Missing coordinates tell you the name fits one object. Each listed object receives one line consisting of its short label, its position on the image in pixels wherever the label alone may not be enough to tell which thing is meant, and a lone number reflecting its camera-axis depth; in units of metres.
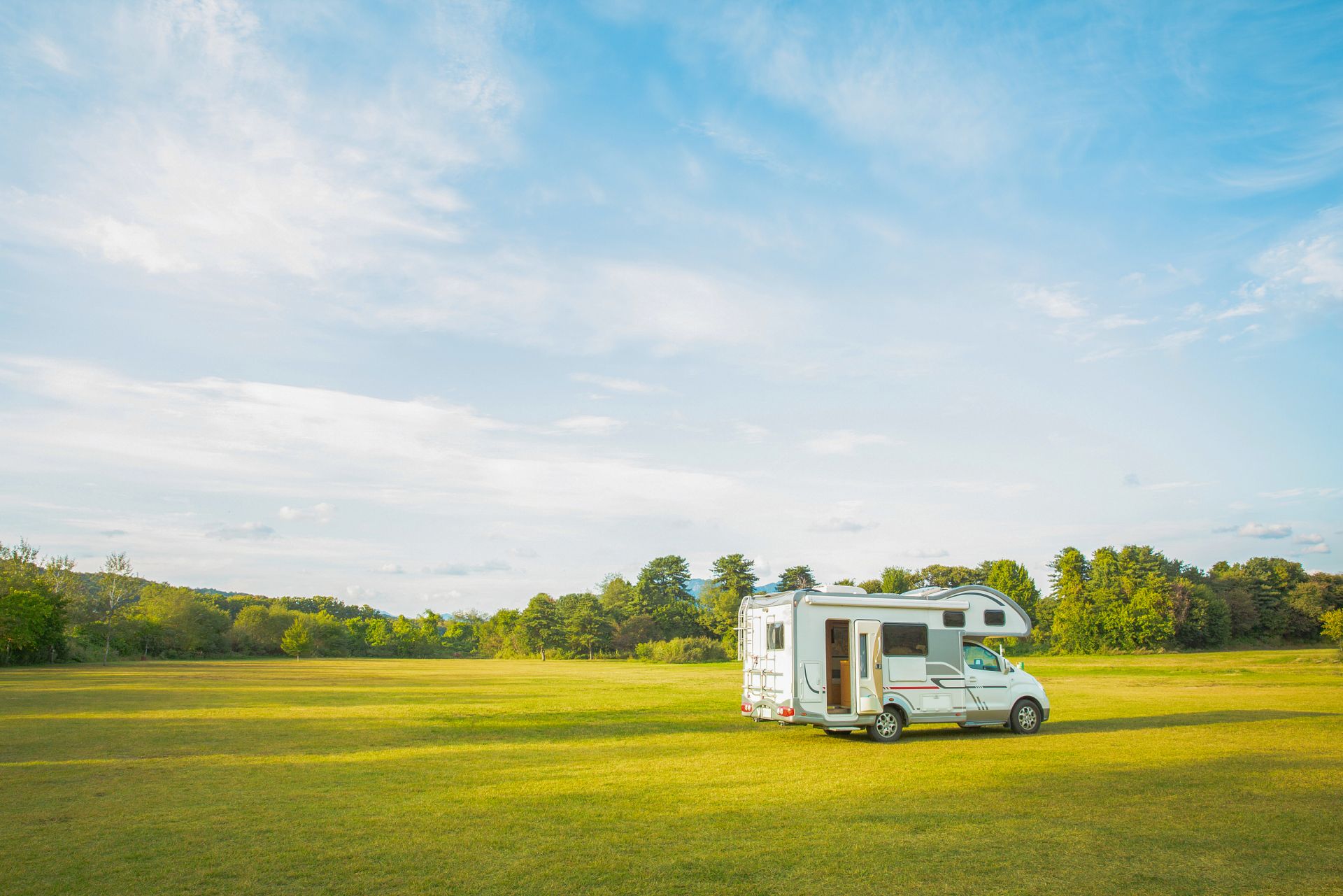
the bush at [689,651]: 72.38
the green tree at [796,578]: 79.19
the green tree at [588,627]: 85.88
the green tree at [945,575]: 82.38
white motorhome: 15.64
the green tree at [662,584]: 87.69
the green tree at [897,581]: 81.38
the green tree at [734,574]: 83.75
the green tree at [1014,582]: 81.12
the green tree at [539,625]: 89.94
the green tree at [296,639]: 76.25
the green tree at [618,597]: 87.88
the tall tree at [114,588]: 54.41
